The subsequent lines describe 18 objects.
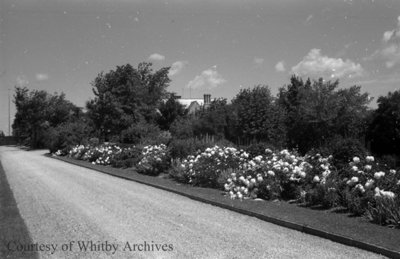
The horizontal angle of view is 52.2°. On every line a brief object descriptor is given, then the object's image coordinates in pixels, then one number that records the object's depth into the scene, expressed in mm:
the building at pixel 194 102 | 76900
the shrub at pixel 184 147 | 17734
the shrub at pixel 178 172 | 15006
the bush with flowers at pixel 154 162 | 18062
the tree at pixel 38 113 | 59375
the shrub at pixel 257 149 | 14242
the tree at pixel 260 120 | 24672
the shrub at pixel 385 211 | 7232
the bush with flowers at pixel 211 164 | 13834
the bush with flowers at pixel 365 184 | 8195
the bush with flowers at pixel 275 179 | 10445
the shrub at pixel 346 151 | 10703
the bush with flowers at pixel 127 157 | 22156
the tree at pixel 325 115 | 25297
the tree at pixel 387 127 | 17797
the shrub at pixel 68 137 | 36938
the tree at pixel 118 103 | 36688
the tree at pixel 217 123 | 32219
